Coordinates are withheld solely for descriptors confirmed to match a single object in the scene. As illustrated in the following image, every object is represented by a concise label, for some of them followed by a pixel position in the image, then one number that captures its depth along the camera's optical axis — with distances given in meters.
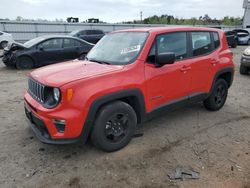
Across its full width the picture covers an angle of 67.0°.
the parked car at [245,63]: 6.82
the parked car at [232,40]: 15.23
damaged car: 7.66
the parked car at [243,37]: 17.07
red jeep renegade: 2.43
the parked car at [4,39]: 13.58
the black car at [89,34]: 13.20
